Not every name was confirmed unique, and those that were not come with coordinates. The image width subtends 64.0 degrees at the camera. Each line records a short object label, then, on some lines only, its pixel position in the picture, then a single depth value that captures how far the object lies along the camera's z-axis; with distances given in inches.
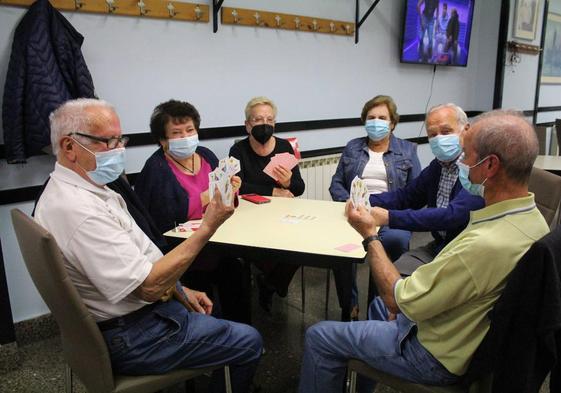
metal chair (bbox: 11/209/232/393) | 44.4
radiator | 140.0
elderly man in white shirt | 49.3
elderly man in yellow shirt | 44.5
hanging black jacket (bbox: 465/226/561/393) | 40.6
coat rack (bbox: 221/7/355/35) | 116.5
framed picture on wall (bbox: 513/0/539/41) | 204.2
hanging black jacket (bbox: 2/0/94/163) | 82.4
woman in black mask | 108.1
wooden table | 65.2
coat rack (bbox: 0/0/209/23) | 90.1
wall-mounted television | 162.4
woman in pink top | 83.6
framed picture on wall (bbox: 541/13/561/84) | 237.9
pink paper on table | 66.1
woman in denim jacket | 109.1
